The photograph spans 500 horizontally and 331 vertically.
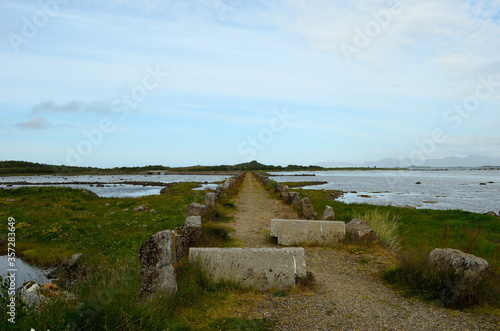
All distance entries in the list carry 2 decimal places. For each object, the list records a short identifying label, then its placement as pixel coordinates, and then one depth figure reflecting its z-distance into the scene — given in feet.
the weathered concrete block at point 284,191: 64.39
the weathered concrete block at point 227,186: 79.92
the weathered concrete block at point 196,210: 39.58
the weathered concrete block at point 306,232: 30.83
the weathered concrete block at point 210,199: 48.05
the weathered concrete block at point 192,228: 27.07
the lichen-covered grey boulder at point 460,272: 17.28
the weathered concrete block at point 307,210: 43.53
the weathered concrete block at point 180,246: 21.71
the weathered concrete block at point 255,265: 20.07
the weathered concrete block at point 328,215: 37.79
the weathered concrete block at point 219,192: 62.85
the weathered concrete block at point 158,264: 16.46
